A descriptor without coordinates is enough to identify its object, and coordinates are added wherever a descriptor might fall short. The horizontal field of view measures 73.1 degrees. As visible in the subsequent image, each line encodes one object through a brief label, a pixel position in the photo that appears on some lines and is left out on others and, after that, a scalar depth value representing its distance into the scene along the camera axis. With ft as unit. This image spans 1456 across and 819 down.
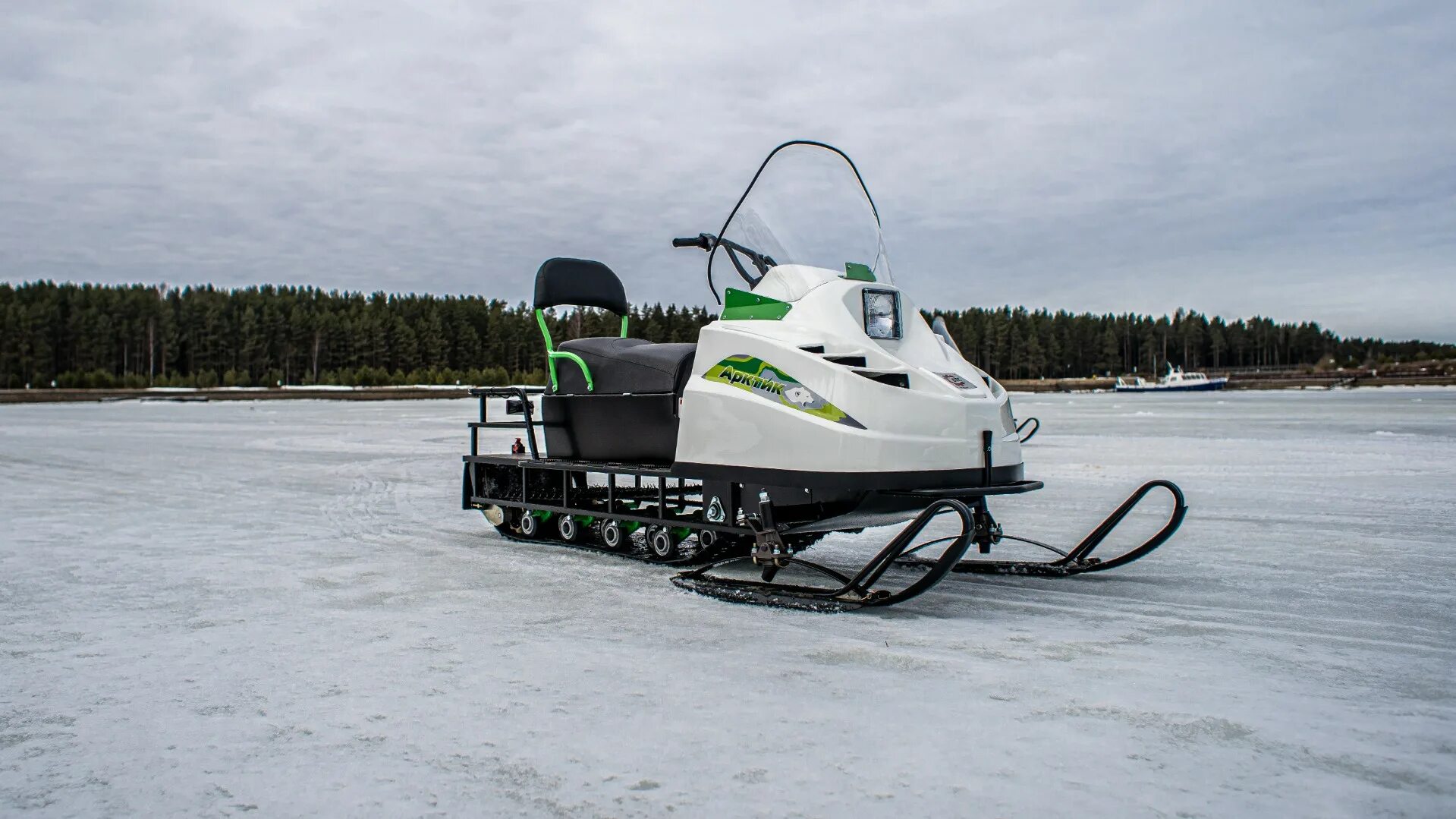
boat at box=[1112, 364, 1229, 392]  261.85
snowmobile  14.47
